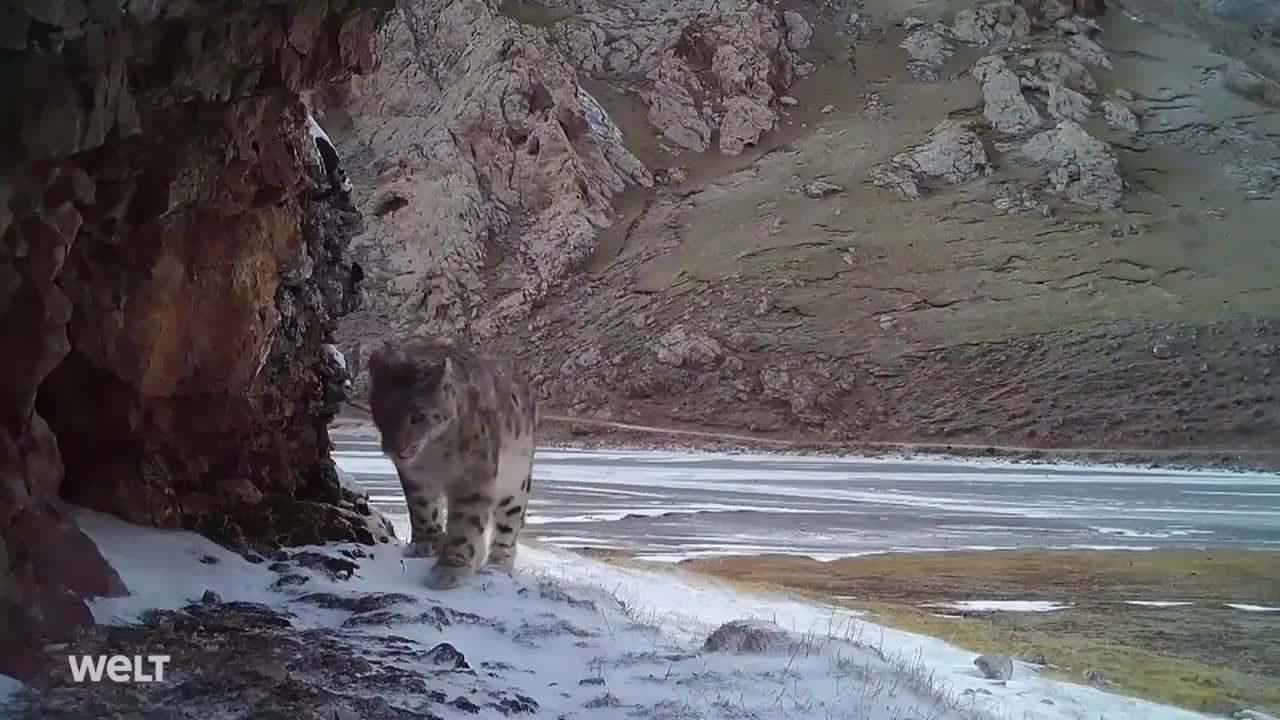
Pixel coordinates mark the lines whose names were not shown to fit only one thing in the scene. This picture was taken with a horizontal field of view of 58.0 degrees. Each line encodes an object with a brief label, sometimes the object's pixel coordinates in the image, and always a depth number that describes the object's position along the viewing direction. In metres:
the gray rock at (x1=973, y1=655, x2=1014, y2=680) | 7.83
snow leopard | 7.24
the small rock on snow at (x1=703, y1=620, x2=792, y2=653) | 6.61
